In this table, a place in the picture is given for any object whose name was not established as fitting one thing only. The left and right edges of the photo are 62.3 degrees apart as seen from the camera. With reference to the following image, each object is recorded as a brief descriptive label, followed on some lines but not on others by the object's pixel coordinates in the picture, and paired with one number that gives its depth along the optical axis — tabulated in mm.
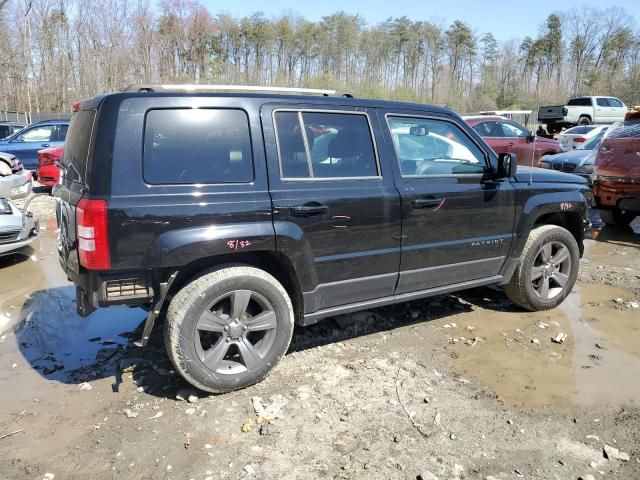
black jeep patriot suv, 3158
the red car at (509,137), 13984
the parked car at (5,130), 16547
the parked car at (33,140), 13742
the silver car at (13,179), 9008
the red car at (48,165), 11555
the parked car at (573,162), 11445
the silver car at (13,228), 6480
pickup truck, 27406
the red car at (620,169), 7855
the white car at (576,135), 17266
